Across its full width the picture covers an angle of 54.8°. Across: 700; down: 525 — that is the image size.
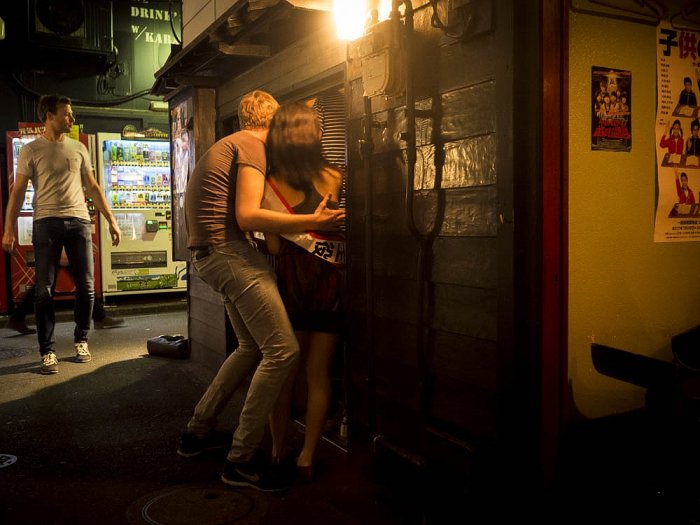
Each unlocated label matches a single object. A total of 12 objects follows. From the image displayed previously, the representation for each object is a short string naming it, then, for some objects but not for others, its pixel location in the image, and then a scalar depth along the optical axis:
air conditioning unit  11.09
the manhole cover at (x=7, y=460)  3.96
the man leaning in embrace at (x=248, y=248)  3.44
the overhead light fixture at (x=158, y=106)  12.27
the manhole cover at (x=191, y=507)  3.22
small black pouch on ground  6.78
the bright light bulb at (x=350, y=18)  3.52
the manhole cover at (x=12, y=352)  7.04
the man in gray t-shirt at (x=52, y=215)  6.29
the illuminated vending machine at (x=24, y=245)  9.55
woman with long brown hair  3.57
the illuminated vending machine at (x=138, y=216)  10.42
